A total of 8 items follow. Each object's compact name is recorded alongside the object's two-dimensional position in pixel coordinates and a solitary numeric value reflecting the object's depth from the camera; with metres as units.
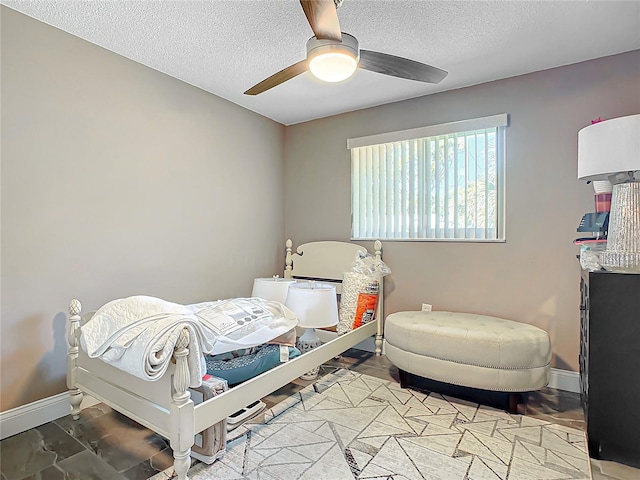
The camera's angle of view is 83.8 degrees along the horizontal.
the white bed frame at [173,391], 1.55
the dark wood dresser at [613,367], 1.64
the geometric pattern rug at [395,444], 1.75
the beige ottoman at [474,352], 2.29
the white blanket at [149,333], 1.53
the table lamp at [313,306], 2.54
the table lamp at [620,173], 1.68
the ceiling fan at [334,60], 1.50
